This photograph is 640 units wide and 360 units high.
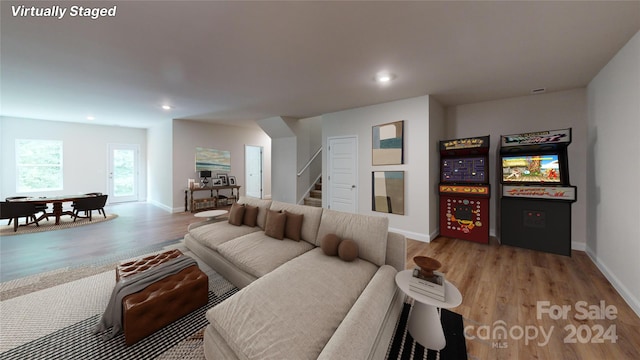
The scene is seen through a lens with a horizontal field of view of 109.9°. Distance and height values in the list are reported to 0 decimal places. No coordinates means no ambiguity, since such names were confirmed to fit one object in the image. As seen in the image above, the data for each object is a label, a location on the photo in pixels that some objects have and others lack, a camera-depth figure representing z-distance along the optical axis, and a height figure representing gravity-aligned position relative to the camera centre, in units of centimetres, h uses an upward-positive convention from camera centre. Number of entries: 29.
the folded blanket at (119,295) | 175 -90
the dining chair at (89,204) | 504 -58
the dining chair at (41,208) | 473 -63
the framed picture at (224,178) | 722 +4
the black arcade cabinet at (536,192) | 318 -17
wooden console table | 639 -62
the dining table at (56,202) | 472 -48
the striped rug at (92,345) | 156 -122
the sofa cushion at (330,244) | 220 -64
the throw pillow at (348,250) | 209 -66
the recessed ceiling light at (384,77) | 300 +144
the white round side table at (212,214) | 362 -57
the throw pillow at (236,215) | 330 -52
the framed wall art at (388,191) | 423 -22
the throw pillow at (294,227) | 269 -57
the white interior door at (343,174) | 488 +14
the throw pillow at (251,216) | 323 -54
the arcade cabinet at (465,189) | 372 -15
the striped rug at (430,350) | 160 -124
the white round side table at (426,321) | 161 -107
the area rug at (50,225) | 434 -98
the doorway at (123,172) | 735 +25
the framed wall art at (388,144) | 419 +70
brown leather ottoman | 166 -97
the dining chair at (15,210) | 433 -61
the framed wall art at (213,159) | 684 +64
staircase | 596 -48
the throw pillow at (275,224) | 273 -55
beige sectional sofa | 118 -81
